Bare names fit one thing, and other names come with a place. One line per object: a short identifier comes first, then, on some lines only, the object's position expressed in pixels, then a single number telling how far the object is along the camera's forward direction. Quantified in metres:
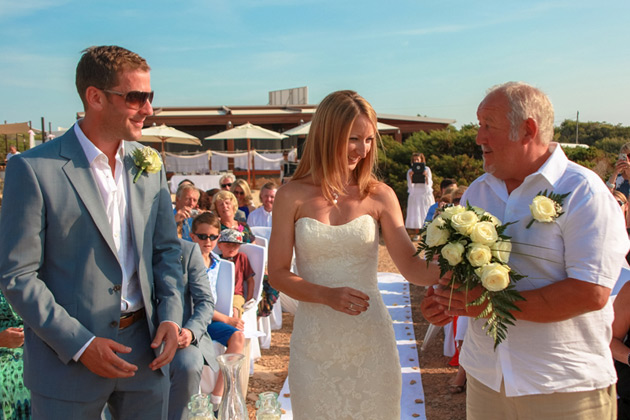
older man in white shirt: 2.08
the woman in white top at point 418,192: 14.56
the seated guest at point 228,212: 6.86
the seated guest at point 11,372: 3.49
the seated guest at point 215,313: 4.78
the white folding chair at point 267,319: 6.52
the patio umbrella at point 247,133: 21.55
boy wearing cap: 5.91
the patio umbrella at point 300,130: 19.12
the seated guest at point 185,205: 7.25
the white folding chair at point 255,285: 5.71
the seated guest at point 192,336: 3.86
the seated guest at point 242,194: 9.02
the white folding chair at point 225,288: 5.15
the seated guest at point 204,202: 8.19
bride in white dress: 2.73
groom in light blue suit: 2.13
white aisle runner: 4.85
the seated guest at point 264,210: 8.47
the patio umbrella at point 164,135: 19.12
